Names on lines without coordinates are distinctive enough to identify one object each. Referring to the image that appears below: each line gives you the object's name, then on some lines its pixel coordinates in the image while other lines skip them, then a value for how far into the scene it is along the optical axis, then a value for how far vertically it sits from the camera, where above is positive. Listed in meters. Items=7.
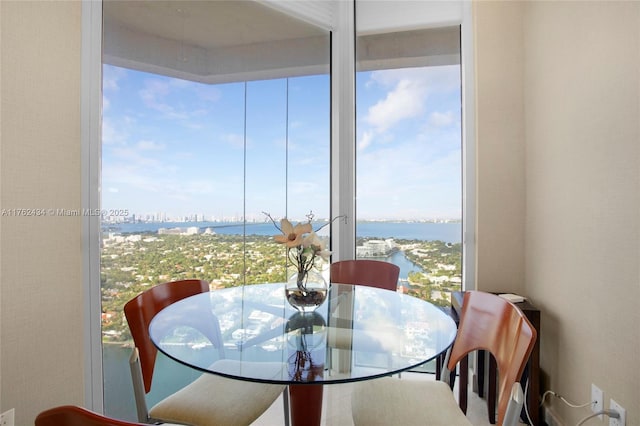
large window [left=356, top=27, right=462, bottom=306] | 2.54 +0.47
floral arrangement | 1.39 -0.12
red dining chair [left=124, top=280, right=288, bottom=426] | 1.18 -0.70
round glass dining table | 0.98 -0.44
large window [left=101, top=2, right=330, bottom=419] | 1.91 +0.47
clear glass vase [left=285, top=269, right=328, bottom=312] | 1.43 -0.32
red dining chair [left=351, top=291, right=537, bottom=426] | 1.07 -0.58
